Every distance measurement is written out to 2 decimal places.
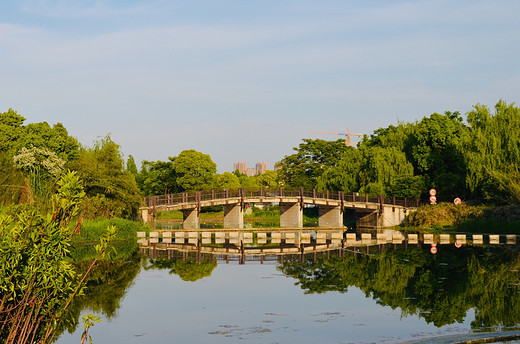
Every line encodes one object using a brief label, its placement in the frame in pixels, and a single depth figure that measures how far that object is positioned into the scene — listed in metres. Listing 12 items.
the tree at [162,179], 97.38
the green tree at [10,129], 59.42
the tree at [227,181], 108.94
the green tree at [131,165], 119.62
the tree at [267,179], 131.12
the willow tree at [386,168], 64.44
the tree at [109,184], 48.00
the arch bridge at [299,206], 59.03
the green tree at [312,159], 91.31
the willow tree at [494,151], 53.39
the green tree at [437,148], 62.56
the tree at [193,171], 93.75
